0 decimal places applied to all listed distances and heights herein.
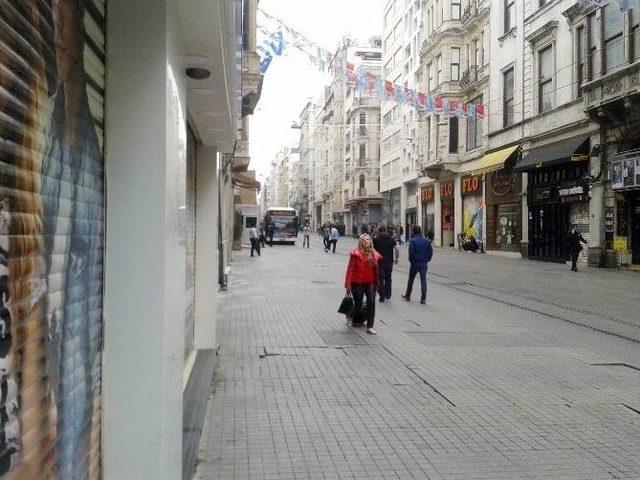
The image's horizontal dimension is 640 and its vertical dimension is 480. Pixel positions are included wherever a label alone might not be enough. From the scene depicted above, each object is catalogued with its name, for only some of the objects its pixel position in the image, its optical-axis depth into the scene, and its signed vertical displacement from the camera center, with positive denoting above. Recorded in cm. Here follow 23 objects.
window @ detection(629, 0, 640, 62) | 2151 +669
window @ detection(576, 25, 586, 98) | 2550 +685
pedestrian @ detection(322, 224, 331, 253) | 3685 -49
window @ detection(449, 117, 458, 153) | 4062 +597
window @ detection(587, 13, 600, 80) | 2419 +691
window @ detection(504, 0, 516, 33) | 3225 +1094
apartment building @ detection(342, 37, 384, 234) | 7106 +903
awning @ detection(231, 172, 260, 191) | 2630 +201
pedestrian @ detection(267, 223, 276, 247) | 4509 -16
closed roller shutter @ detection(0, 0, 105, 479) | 178 -3
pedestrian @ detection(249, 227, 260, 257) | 3041 -52
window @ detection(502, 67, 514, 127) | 3262 +675
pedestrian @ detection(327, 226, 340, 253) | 3555 -41
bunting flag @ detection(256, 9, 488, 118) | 1441 +443
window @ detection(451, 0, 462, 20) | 4022 +1383
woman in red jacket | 1012 -76
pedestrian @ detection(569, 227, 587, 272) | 2278 -60
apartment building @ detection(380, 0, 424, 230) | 5100 +968
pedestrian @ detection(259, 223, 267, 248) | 3924 -66
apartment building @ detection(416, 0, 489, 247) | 3716 +703
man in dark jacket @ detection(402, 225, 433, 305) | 1372 -57
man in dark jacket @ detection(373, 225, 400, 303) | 1388 -62
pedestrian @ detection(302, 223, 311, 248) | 4418 -62
